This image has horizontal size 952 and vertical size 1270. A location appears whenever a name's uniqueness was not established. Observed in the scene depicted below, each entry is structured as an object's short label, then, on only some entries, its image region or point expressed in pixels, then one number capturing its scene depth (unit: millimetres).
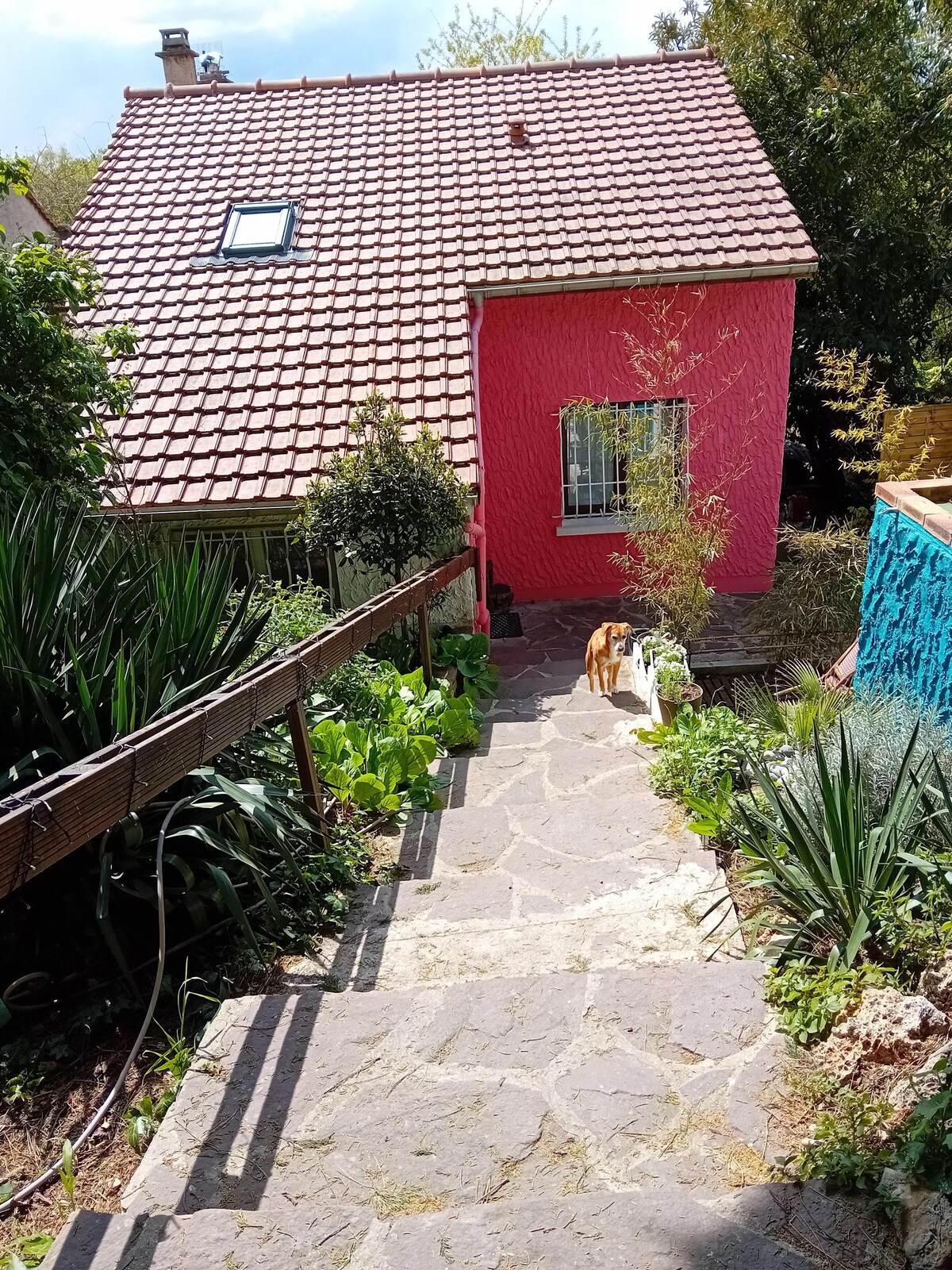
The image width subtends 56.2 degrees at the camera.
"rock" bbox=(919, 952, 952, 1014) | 2750
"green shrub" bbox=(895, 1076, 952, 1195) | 2041
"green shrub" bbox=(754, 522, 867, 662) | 7586
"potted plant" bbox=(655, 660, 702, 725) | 5984
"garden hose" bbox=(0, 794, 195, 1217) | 2375
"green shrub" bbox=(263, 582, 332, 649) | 5879
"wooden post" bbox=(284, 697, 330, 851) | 4055
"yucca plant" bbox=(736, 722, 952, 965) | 3156
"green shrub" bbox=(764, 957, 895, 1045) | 2793
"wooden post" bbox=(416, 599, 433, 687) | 6410
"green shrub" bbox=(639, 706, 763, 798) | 4961
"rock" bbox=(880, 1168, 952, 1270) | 1929
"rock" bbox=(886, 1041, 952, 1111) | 2320
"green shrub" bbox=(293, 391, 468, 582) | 6965
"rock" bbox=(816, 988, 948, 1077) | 2512
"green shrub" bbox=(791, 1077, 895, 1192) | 2154
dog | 6750
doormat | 8797
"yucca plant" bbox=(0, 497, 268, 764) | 3412
